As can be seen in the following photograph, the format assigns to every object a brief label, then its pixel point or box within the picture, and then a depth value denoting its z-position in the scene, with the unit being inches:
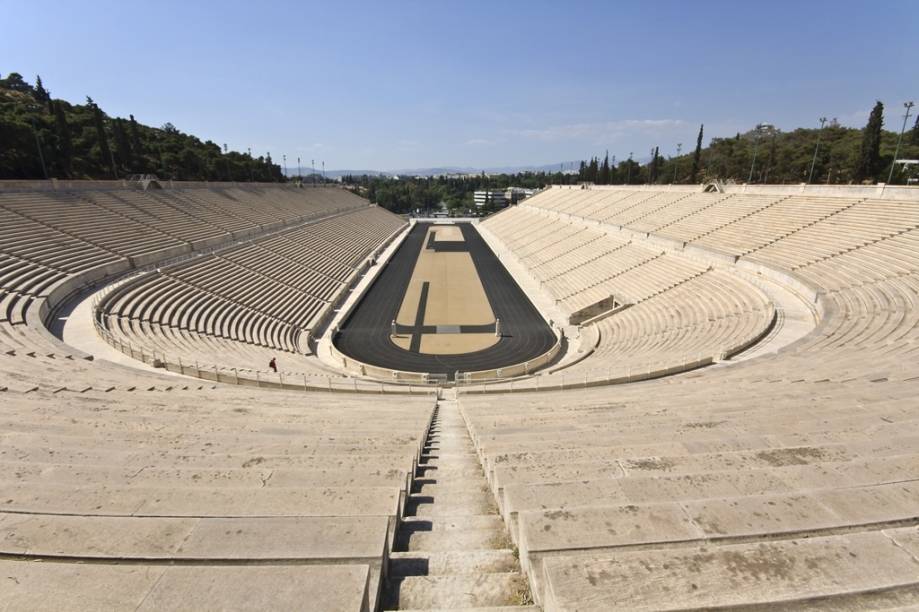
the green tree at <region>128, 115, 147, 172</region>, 2191.2
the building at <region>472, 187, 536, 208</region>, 5408.5
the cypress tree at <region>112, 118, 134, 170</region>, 1918.1
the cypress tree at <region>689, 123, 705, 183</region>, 2553.9
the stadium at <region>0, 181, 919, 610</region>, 113.3
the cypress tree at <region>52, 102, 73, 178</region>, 1706.4
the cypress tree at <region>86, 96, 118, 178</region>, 1830.7
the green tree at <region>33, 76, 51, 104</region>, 2680.1
